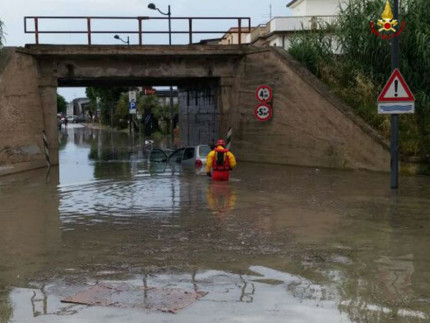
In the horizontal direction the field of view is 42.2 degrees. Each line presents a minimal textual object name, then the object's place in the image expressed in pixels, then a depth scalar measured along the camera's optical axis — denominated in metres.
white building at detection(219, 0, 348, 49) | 41.28
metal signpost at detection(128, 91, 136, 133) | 45.35
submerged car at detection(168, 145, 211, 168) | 19.05
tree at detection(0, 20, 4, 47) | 20.81
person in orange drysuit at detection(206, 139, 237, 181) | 14.67
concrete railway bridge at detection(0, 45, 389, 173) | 18.34
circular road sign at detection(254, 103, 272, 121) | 20.88
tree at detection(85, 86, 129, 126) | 71.39
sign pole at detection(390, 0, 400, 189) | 12.35
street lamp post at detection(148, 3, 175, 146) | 35.75
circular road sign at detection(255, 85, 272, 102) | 20.83
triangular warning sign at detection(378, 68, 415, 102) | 12.20
